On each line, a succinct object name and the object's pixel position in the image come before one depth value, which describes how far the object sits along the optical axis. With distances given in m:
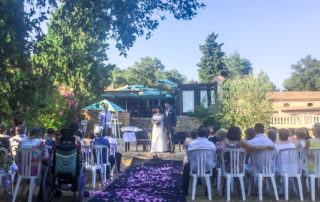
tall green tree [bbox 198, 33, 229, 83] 54.84
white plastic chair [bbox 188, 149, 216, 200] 5.98
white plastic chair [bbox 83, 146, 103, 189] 7.09
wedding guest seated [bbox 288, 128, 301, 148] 6.86
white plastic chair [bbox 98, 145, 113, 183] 7.45
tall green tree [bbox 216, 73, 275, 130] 24.61
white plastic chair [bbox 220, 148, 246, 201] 5.78
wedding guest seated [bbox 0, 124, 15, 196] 5.99
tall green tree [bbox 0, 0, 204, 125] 4.42
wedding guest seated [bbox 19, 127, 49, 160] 5.71
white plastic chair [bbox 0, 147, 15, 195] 5.41
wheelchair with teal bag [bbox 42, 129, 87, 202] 5.30
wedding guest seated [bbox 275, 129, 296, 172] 6.29
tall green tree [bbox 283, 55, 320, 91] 66.73
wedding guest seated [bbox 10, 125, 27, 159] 6.65
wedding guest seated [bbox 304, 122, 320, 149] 6.07
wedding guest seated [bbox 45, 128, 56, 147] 7.29
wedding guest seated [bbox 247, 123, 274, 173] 5.90
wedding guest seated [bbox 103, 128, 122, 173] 8.52
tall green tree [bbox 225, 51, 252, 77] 77.25
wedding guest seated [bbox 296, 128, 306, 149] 7.04
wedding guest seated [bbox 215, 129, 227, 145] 7.11
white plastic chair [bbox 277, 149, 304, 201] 5.83
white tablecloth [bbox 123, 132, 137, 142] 14.61
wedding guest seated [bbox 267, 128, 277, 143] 6.63
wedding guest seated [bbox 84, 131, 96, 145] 8.30
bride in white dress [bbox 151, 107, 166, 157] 12.63
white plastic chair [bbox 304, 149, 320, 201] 5.76
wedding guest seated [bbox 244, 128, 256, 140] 6.68
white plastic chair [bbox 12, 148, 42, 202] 5.50
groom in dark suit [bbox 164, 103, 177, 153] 12.84
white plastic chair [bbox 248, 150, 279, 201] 5.80
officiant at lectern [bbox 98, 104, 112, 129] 15.05
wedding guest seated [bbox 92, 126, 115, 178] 7.61
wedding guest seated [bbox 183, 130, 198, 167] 6.93
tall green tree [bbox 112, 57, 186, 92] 60.50
